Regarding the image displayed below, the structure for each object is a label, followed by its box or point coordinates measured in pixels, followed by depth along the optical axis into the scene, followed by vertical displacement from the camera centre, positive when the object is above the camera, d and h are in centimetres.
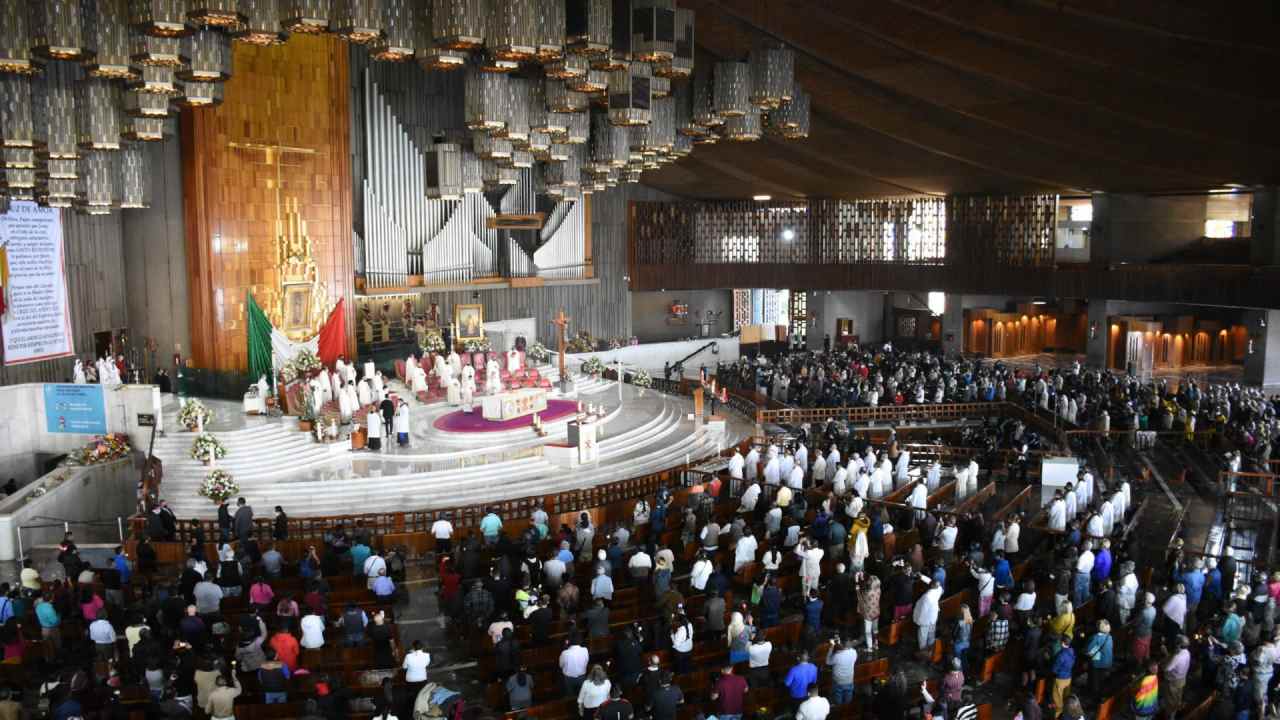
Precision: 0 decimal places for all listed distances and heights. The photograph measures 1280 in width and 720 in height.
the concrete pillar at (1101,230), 3119 +125
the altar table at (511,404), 2167 -277
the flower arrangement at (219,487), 1634 -336
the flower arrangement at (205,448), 1828 -305
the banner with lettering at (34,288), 1992 -25
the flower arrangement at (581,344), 3372 -232
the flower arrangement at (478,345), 2845 -200
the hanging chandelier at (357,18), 1236 +305
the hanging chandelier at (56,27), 1149 +275
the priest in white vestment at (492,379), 2388 -244
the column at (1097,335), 3309 -203
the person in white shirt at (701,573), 1259 -363
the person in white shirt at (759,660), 1061 -396
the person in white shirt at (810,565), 1313 -371
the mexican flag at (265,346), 2433 -171
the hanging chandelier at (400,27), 1297 +310
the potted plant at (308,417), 2044 -284
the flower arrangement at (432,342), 2761 -182
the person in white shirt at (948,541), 1448 -374
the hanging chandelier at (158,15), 1136 +283
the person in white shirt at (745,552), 1374 -369
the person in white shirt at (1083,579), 1295 -383
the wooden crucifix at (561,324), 2435 -121
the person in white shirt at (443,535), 1480 -373
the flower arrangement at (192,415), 1967 -265
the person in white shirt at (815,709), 909 -380
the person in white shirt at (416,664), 995 -373
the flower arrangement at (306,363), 2291 -199
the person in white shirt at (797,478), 1759 -347
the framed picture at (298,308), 2517 -82
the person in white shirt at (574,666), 1020 -385
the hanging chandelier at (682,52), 1609 +349
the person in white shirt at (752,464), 1845 -340
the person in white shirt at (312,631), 1076 -371
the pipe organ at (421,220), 2744 +150
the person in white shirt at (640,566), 1297 -365
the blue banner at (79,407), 1848 -235
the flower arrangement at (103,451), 1853 -318
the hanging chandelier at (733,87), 1798 +322
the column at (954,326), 3656 -190
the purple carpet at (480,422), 2141 -315
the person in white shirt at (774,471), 1809 -345
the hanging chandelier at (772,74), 1781 +341
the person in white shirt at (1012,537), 1442 -367
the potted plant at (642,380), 2883 -299
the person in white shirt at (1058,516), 1525 -358
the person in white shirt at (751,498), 1652 -359
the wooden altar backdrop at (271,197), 2364 +184
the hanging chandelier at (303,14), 1219 +305
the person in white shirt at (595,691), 937 -377
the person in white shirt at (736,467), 1822 -339
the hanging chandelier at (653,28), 1462 +345
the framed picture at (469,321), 2983 -136
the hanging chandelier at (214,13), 1132 +287
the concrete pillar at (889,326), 4172 -216
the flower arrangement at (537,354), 3002 -232
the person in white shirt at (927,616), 1192 -396
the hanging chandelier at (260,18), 1189 +294
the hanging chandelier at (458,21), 1263 +307
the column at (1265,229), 2647 +109
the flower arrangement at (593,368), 2947 -268
